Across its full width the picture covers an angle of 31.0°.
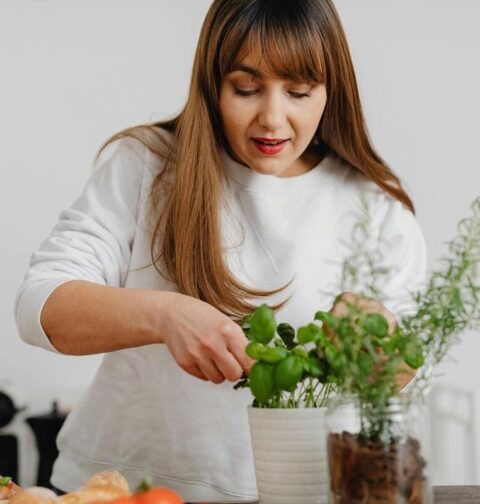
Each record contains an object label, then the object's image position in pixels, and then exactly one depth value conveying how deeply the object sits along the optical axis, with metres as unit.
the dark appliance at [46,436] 2.88
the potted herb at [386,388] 0.76
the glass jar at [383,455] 0.76
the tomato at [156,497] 0.73
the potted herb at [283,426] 0.88
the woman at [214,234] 1.28
